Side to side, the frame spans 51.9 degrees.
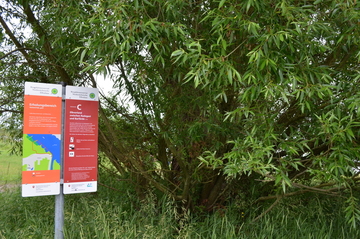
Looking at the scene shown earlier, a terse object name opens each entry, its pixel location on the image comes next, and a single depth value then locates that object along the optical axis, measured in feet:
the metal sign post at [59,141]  11.15
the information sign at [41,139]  11.10
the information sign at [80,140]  11.68
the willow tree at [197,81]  9.14
